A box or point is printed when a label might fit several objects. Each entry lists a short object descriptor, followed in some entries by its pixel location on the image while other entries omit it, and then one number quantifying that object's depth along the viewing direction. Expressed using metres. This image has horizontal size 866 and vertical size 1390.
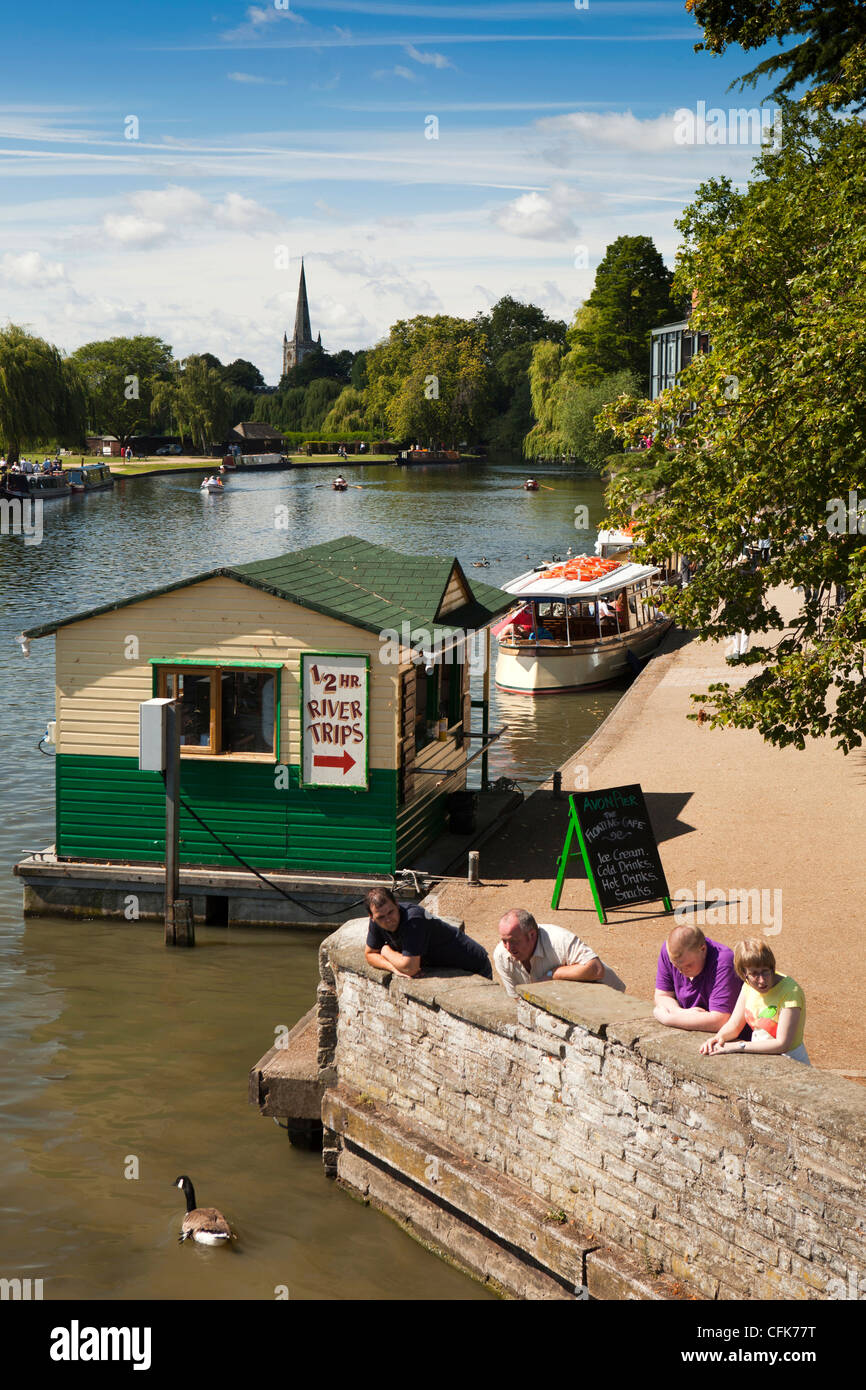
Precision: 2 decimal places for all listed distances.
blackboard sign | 13.75
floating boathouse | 14.28
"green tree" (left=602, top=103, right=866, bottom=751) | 12.18
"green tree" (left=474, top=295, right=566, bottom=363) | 160.25
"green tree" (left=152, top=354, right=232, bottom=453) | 130.00
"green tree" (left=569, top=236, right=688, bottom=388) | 96.00
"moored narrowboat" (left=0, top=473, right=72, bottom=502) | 81.00
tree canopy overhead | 20.30
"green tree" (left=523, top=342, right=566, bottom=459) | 97.62
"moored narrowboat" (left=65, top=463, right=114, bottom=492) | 96.19
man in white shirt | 8.68
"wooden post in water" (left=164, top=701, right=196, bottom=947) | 14.18
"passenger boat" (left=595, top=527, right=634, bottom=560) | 48.25
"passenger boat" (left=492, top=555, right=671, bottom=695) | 31.33
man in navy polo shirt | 9.25
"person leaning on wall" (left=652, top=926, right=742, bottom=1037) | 8.11
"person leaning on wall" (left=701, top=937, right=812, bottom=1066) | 7.42
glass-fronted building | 62.36
